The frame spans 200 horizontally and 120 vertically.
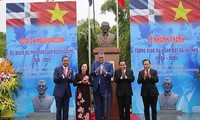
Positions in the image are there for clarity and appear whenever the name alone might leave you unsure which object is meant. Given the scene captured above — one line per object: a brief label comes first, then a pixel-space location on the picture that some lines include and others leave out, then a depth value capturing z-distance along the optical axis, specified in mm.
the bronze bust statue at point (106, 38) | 6047
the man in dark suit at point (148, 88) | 5020
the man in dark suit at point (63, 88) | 5047
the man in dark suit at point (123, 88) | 5074
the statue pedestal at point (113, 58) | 5785
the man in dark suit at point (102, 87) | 5082
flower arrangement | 6289
